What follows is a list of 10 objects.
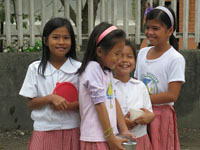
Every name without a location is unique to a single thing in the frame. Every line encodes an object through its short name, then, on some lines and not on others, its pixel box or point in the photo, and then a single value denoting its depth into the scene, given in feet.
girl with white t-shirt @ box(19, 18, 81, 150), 13.43
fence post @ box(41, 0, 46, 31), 26.21
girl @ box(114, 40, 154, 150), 13.76
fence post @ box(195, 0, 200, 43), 27.09
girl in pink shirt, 12.21
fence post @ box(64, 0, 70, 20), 26.23
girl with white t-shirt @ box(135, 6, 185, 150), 14.30
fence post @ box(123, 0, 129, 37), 26.85
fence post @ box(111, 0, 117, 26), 26.54
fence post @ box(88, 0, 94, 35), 26.50
